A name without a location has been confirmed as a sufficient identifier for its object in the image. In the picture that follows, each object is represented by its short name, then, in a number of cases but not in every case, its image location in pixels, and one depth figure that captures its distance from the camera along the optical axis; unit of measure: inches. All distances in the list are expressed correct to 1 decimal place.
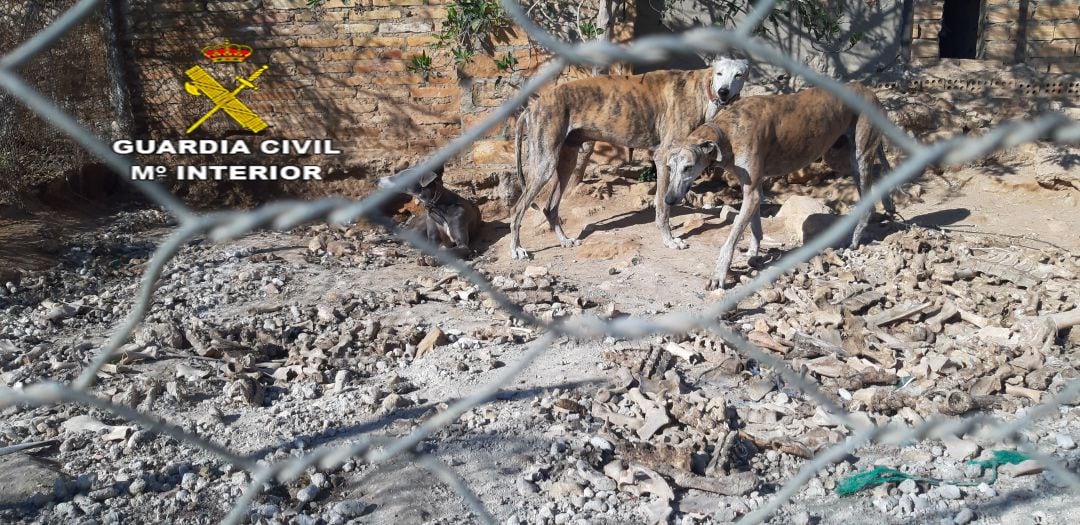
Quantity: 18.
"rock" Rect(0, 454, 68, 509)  119.9
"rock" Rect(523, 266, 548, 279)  233.8
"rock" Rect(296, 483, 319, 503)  122.0
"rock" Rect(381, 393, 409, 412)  150.9
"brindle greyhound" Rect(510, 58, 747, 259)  264.8
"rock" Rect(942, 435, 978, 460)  130.2
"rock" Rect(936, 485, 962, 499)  119.6
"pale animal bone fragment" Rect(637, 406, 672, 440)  141.5
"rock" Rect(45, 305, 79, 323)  202.1
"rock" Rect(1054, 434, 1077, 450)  135.0
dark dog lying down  268.5
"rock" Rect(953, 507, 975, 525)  113.7
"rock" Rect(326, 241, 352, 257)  260.2
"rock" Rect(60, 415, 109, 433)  143.9
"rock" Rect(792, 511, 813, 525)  115.3
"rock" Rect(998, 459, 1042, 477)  122.2
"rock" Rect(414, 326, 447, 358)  179.3
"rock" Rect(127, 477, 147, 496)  125.0
